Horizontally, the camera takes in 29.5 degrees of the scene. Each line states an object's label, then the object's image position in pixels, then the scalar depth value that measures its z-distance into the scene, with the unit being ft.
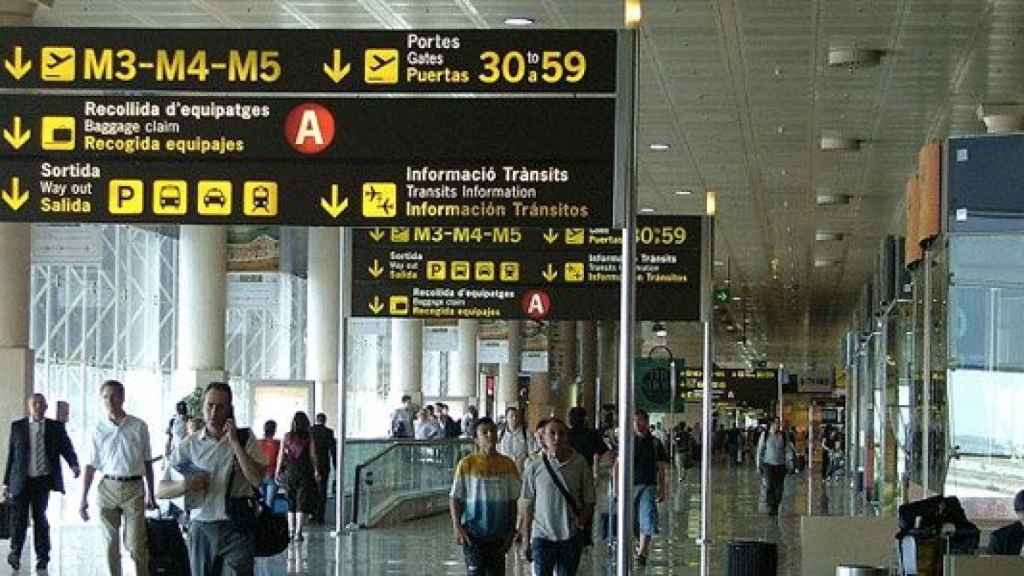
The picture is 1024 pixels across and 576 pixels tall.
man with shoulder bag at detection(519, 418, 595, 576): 48.03
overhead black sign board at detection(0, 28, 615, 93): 36.58
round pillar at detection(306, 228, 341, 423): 134.31
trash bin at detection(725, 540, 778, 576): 47.09
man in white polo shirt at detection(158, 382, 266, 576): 41.09
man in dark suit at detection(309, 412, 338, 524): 99.50
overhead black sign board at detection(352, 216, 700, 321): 71.26
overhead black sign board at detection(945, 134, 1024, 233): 46.26
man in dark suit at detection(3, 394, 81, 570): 63.82
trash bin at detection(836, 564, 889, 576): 38.09
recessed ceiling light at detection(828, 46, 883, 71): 75.87
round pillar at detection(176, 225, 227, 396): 109.81
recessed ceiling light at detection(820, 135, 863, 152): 99.79
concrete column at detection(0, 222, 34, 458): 71.97
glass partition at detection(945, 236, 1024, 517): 46.47
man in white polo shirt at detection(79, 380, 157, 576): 53.31
